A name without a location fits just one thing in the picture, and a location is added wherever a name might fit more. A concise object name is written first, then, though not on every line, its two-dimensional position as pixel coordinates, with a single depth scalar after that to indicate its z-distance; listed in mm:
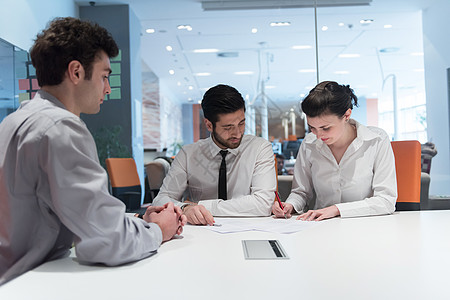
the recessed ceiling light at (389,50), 8062
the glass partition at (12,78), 4250
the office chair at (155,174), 5066
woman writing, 2135
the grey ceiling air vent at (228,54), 8212
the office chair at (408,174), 2312
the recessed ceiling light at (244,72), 8844
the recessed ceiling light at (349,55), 8350
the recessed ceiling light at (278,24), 7166
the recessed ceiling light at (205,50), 8047
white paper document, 1545
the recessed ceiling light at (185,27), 7375
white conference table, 836
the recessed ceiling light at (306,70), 8910
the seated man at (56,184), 953
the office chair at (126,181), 3369
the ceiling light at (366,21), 7266
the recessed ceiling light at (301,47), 7939
